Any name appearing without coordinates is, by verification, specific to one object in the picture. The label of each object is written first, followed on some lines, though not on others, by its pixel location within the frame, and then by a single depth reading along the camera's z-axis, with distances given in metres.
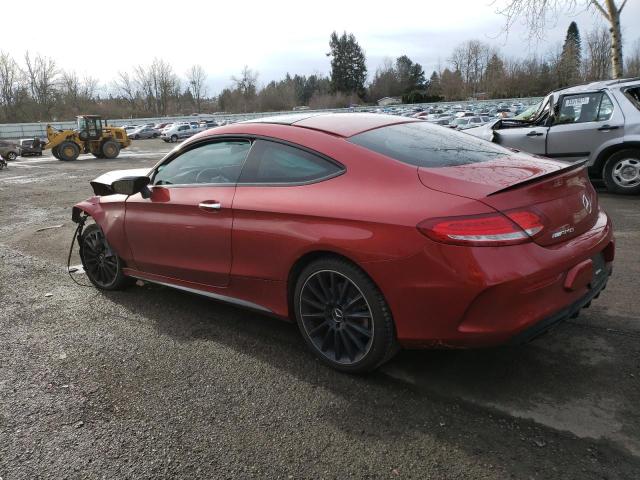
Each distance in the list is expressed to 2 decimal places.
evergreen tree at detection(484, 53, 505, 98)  77.19
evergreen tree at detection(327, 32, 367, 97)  106.81
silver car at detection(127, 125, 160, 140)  51.56
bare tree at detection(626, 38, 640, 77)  63.95
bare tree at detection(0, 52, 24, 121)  71.38
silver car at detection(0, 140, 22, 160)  29.80
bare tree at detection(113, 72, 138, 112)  95.75
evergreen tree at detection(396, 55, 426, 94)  107.12
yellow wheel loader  28.22
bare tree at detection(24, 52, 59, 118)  74.81
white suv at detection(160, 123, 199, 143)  44.28
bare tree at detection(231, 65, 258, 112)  98.38
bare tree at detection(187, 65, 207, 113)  105.94
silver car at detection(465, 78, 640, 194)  7.71
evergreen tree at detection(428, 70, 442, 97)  89.88
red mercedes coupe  2.49
